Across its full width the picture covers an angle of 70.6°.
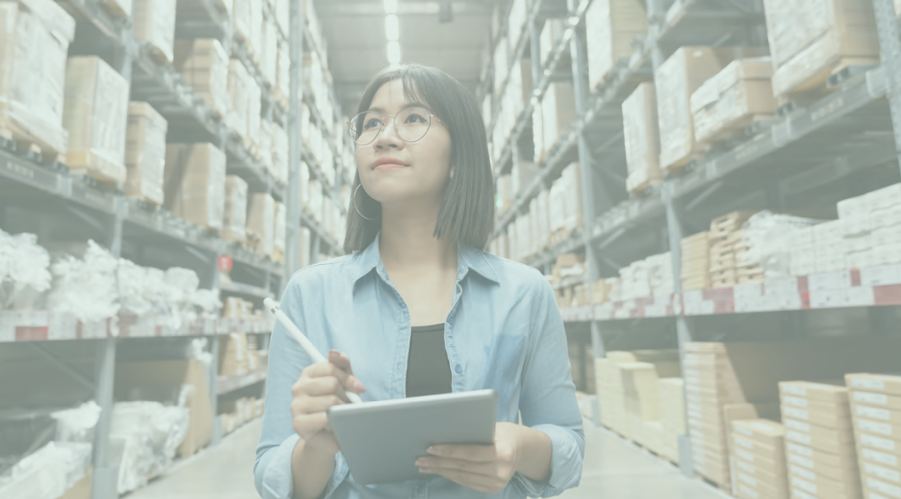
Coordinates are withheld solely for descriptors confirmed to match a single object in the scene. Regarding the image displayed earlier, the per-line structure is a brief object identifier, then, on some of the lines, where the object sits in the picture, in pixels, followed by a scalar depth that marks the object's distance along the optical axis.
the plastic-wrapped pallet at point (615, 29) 4.84
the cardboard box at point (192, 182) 4.69
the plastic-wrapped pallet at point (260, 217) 6.47
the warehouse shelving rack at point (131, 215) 2.88
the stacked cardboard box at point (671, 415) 3.90
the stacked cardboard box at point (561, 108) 6.66
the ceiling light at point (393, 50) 12.83
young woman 1.27
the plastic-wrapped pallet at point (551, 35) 6.90
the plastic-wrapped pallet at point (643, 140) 4.27
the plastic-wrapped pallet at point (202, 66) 4.75
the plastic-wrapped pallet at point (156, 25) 3.75
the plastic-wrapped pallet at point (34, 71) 2.46
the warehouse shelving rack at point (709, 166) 2.55
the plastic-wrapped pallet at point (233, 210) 5.43
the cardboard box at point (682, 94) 3.67
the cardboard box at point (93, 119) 3.10
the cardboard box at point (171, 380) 4.39
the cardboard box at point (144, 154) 3.71
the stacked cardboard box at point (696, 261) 3.64
